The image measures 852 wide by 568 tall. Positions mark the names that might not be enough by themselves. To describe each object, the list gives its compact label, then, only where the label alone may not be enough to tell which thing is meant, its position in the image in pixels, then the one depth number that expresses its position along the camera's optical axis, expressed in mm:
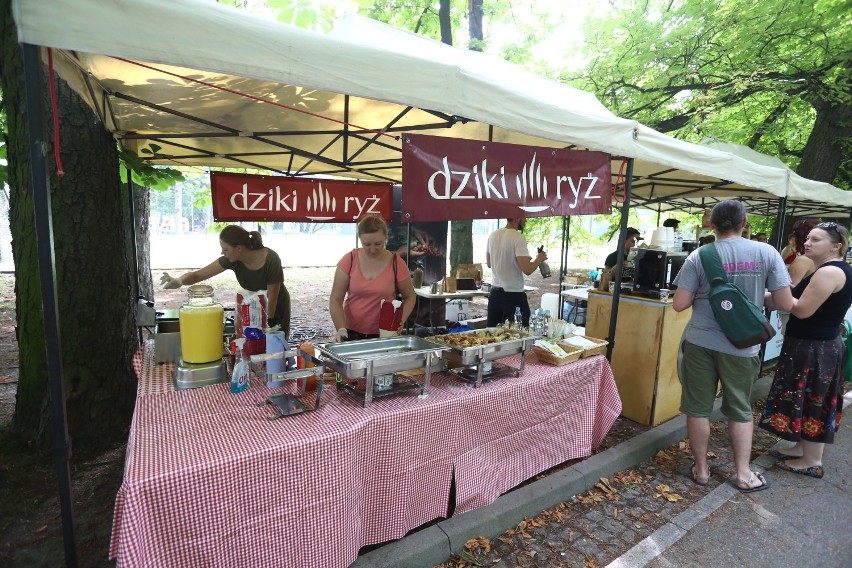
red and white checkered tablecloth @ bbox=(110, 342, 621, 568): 1596
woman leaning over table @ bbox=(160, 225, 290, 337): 3807
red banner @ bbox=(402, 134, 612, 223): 2355
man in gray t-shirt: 2900
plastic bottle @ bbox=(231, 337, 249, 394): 2164
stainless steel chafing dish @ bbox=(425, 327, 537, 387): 2535
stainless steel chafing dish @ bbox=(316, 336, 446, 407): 2164
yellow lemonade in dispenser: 2240
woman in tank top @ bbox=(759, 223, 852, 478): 3045
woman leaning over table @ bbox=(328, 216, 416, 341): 3334
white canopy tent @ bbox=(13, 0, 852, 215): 1509
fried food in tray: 2689
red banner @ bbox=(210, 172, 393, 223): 4234
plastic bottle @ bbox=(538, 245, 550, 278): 7402
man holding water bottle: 4969
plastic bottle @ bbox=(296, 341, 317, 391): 2393
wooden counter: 3990
